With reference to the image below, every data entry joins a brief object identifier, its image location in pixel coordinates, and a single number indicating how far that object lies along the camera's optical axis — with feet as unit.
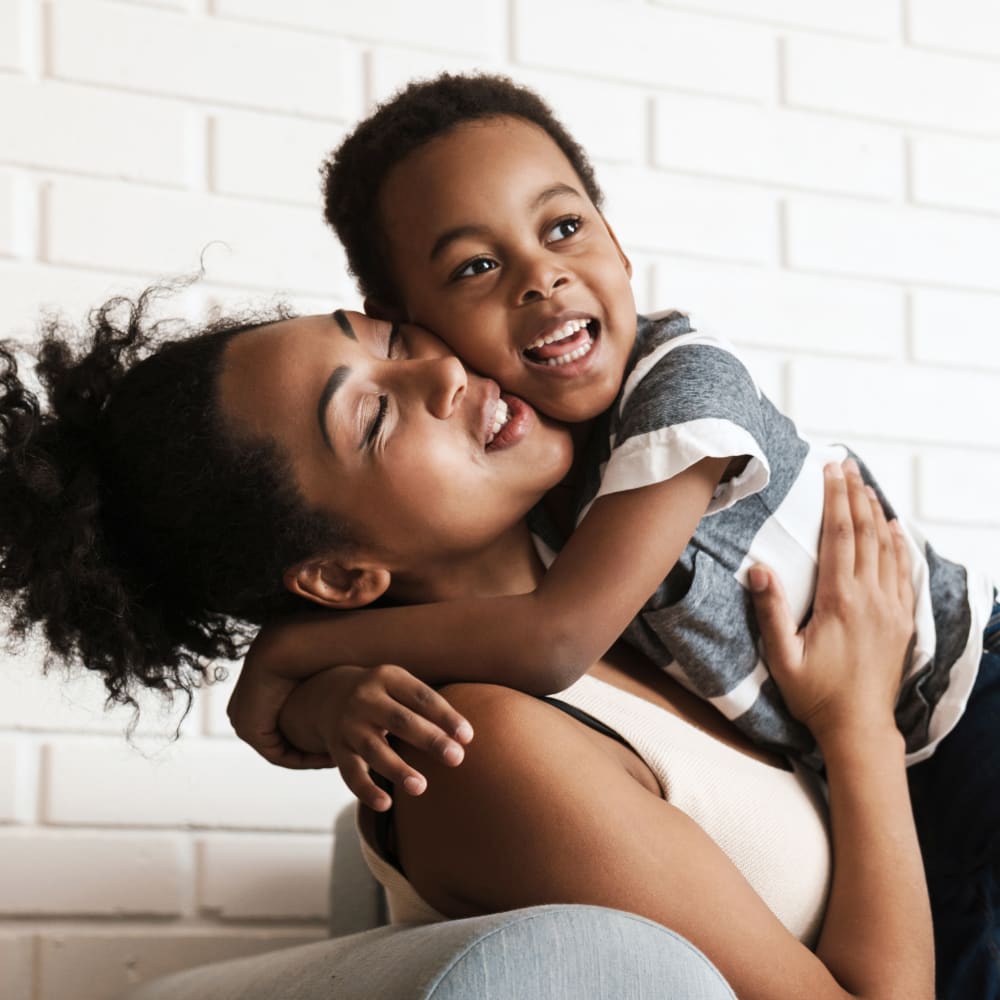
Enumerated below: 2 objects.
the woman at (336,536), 4.59
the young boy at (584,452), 4.57
